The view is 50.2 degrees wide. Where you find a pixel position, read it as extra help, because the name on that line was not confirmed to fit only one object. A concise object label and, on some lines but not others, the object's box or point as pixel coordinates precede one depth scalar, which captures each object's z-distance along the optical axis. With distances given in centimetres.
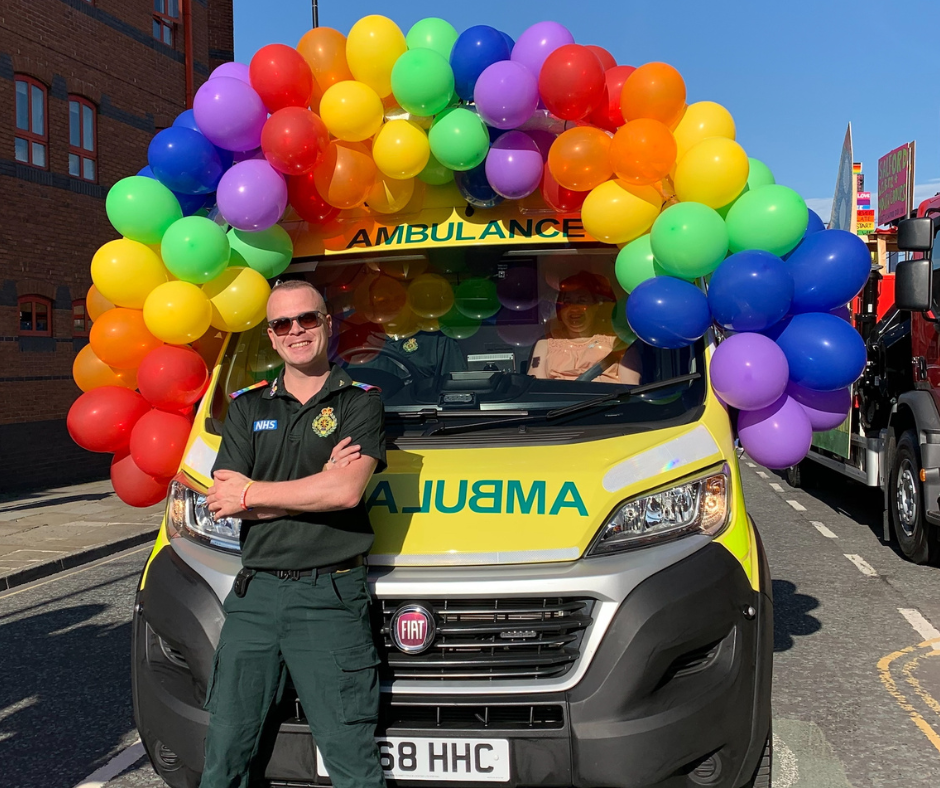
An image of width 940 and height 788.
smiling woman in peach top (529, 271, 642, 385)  395
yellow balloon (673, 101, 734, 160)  407
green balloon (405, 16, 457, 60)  430
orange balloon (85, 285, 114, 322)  465
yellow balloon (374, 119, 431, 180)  412
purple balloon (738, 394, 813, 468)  381
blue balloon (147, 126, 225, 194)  414
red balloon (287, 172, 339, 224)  424
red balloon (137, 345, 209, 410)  402
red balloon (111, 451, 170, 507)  436
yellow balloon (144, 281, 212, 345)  396
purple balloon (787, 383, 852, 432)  394
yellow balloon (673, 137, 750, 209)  382
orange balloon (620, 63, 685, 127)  390
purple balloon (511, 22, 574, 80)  417
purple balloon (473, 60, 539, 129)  396
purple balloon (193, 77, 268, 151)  410
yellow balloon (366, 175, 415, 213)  425
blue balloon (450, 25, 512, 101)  410
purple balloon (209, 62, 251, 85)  435
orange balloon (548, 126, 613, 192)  395
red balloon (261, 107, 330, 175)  397
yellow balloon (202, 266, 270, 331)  407
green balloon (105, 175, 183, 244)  419
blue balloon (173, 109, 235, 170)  434
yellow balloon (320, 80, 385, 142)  411
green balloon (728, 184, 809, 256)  379
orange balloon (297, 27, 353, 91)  429
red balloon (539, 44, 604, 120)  390
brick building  1431
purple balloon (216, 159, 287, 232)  398
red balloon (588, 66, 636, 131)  414
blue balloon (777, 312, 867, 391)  370
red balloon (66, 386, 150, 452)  427
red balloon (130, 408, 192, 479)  407
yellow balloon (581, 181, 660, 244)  394
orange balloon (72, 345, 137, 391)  455
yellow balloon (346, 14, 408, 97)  419
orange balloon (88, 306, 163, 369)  423
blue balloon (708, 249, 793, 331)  360
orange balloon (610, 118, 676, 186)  381
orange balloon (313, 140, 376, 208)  412
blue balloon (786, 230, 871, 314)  377
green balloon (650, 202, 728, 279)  374
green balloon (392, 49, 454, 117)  404
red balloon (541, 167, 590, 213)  415
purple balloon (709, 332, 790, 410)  354
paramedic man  275
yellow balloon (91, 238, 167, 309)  417
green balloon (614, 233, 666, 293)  398
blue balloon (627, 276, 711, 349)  366
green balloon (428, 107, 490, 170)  408
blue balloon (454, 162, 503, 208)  422
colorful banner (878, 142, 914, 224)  1304
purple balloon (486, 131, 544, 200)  407
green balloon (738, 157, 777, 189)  411
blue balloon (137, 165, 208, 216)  438
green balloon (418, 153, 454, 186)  429
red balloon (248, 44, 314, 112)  408
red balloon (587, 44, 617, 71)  419
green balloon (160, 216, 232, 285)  399
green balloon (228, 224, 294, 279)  420
